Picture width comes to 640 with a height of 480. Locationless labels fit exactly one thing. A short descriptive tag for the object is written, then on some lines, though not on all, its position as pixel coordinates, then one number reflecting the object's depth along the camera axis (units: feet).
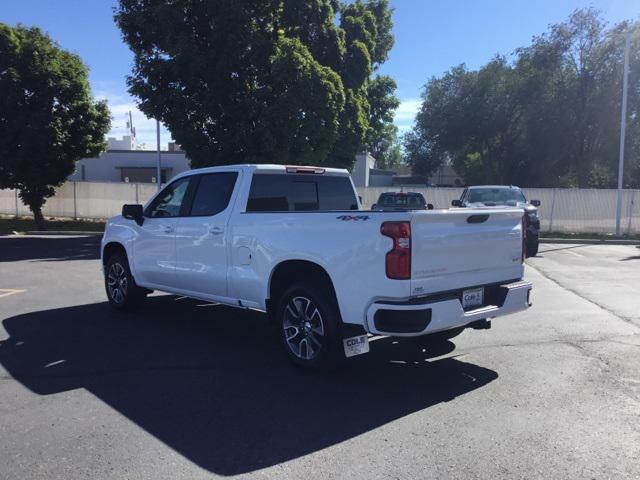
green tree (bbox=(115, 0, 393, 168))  58.75
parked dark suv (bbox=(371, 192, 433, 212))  55.22
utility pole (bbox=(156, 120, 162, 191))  78.36
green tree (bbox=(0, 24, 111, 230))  68.64
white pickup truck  15.23
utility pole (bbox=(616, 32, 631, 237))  73.98
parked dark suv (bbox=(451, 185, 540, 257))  49.84
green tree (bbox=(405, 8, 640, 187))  105.81
